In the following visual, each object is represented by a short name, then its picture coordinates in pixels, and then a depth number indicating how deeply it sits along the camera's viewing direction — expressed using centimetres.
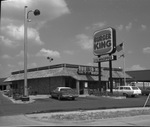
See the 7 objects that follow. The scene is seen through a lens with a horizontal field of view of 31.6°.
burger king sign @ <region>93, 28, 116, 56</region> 3516
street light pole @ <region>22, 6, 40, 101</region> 2491
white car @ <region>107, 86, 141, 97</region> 3619
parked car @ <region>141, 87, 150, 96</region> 4029
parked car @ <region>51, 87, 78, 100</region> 2836
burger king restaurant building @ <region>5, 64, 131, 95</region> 3938
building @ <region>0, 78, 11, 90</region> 8984
